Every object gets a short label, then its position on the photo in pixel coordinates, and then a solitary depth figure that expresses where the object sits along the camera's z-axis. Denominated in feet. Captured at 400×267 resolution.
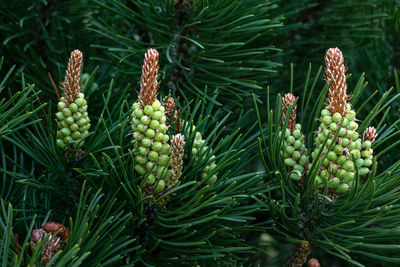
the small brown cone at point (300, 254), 1.79
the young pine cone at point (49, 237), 1.69
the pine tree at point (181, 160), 1.73
